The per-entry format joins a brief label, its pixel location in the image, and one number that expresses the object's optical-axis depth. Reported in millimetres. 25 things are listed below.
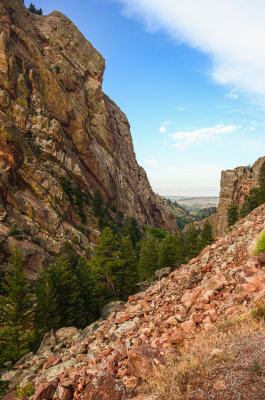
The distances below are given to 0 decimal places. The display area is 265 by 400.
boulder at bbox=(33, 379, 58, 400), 6293
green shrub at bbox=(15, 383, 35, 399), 8414
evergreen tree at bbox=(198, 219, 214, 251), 45500
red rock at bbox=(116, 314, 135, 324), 11738
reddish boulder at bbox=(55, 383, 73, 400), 5813
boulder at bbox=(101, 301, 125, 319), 18712
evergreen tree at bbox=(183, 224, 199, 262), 46625
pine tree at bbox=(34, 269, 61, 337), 18453
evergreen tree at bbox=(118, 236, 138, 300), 26641
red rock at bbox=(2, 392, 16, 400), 9038
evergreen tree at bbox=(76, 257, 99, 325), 22172
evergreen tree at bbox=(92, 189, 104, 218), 60012
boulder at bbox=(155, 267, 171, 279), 29905
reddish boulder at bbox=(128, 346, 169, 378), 5138
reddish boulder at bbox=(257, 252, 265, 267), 8211
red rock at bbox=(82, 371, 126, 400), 4527
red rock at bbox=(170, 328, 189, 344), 6491
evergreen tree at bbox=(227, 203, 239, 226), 60944
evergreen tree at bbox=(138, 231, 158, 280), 39012
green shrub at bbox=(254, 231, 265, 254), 9103
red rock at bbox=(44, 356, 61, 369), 10731
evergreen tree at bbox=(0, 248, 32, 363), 15834
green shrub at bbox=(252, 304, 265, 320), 5668
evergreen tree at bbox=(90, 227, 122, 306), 24594
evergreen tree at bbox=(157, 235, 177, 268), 39103
